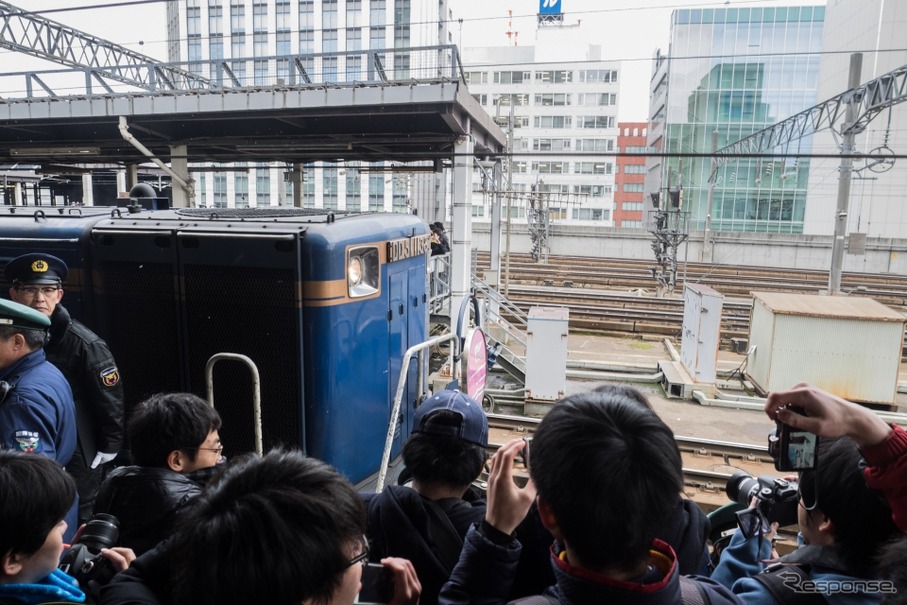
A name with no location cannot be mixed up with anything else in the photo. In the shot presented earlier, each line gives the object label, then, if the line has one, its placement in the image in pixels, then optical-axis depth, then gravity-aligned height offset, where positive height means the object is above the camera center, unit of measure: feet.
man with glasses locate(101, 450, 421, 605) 3.64 -2.06
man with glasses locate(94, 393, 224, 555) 7.09 -3.27
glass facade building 131.75 +26.71
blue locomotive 13.25 -2.29
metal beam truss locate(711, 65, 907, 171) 45.93 +10.16
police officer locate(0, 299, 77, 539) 8.82 -2.80
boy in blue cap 6.22 -3.07
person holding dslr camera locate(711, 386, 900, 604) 4.89 -2.58
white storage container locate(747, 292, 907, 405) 34.78 -7.16
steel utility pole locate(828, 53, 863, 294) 48.24 +3.14
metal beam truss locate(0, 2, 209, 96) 37.45 +12.77
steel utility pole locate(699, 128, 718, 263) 92.38 -4.02
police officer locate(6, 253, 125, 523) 11.41 -3.14
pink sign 14.26 -3.61
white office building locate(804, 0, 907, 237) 102.42 +17.35
